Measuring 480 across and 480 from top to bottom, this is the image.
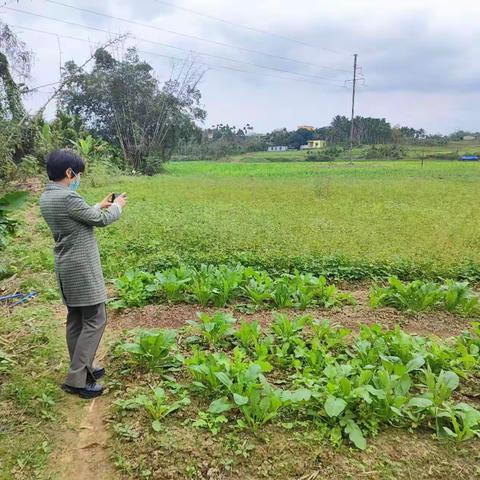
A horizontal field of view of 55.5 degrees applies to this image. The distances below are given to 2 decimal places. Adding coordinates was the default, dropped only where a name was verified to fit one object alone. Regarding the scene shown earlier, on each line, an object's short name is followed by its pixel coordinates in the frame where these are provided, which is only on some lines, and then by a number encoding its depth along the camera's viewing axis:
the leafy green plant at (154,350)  3.52
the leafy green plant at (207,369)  3.14
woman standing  3.07
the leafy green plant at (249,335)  3.82
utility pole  40.62
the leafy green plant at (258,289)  4.93
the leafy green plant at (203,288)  4.91
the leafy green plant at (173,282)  5.01
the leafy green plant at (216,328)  3.91
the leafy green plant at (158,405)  2.90
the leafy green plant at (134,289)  4.93
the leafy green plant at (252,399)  2.82
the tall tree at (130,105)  26.02
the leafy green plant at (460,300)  4.80
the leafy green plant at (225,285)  4.89
